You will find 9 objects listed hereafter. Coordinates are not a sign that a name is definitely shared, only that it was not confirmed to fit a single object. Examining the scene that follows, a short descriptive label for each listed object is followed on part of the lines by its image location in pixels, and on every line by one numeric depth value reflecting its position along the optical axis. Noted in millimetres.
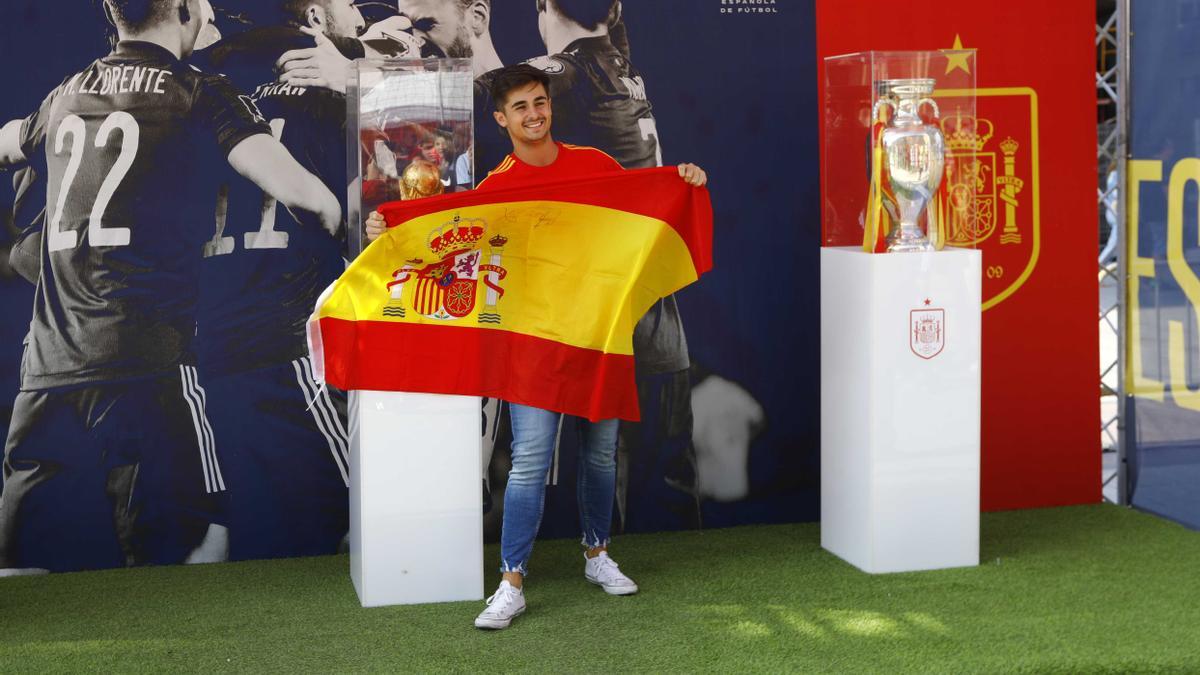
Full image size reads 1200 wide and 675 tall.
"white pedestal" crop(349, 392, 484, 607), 3812
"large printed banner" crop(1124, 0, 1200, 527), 4586
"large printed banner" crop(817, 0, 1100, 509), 4758
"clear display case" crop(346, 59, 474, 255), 3793
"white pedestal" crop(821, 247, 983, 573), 4023
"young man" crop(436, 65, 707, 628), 3697
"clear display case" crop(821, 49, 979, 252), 4059
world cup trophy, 3799
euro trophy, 4031
